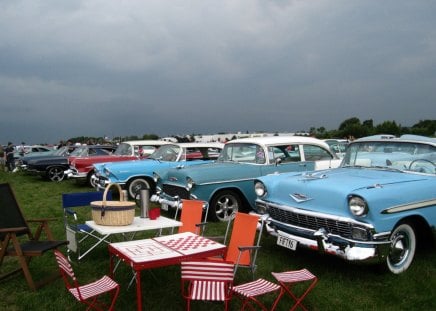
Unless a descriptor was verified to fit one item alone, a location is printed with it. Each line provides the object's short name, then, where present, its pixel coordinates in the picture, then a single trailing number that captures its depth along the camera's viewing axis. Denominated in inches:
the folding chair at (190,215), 221.9
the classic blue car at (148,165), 434.9
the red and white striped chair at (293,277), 146.2
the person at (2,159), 928.3
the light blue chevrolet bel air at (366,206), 174.7
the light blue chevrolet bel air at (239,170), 302.7
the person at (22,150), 1021.5
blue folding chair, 209.4
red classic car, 564.1
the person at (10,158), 886.4
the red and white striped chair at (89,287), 136.2
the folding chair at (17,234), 177.0
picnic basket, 184.7
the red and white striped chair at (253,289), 137.7
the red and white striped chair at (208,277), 133.6
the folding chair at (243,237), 178.1
